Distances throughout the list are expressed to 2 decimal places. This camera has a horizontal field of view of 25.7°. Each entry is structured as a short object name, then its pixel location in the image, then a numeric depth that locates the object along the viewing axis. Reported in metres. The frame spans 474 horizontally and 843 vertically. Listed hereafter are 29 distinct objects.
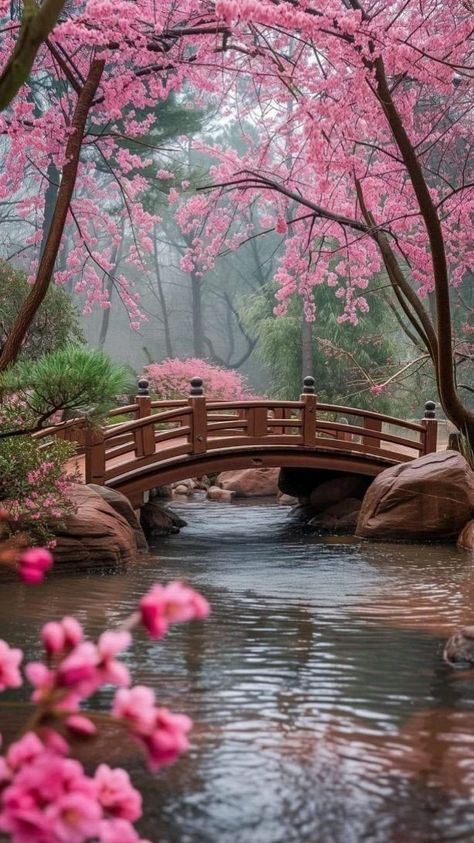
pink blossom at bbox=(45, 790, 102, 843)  1.79
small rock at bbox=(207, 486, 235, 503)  17.44
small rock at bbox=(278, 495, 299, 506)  17.05
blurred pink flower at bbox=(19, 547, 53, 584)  1.95
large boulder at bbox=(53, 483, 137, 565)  9.91
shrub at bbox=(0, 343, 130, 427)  6.68
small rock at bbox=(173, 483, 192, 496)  18.34
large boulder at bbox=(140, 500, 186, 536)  13.40
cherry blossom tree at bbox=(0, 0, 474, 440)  8.64
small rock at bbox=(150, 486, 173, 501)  16.77
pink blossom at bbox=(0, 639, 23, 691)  1.99
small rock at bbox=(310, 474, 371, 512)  14.63
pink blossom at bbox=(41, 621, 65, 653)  1.87
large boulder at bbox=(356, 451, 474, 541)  12.09
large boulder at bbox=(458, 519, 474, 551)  11.54
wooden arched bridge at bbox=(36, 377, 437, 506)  11.72
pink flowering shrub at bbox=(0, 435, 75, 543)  9.12
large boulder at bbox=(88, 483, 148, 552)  10.99
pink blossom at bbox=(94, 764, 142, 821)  1.97
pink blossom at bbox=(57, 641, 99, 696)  1.78
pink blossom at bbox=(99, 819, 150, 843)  1.93
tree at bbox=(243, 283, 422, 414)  22.28
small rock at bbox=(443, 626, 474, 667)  6.39
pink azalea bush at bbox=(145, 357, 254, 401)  22.05
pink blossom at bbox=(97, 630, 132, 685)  1.80
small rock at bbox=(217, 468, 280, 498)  18.03
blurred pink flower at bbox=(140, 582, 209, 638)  1.80
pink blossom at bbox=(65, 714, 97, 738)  1.84
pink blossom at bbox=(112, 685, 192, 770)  1.81
